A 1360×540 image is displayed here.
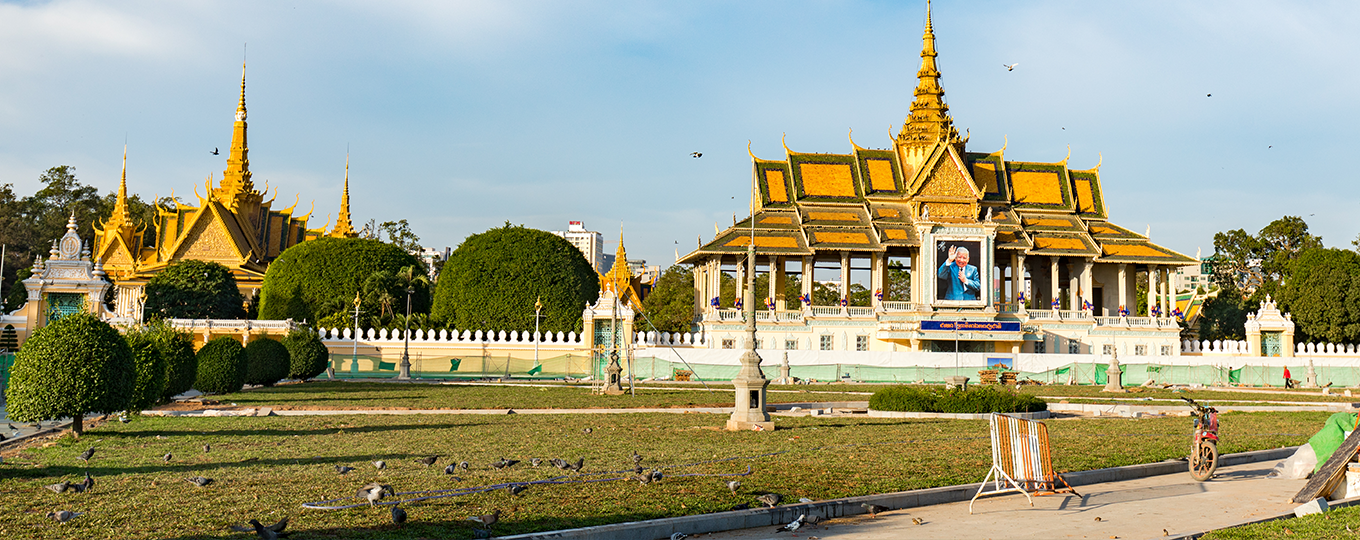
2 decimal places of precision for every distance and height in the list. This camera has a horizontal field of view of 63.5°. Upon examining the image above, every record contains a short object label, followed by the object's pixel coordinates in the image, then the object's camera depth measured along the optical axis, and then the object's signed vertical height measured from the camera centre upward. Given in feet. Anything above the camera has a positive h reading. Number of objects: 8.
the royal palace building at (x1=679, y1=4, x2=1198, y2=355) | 171.73 +15.67
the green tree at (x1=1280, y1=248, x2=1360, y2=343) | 191.01 +8.72
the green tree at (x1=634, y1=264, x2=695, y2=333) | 234.99 +9.78
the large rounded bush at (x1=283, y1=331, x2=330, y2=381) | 115.44 -1.38
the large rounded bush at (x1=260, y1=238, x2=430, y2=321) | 181.98 +11.11
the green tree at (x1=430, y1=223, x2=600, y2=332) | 169.68 +9.21
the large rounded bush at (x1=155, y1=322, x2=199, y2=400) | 74.75 -1.14
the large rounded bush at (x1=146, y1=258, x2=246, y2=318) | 178.19 +7.99
